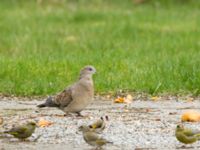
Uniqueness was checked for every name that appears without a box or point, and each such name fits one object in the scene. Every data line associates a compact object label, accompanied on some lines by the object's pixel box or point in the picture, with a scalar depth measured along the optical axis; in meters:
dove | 19.41
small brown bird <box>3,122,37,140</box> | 16.98
